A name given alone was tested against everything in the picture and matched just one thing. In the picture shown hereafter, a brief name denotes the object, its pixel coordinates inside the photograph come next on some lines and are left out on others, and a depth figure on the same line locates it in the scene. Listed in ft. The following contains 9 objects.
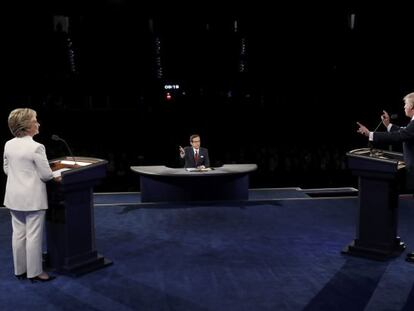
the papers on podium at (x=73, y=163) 11.35
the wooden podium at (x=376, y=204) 11.47
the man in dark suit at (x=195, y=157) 19.03
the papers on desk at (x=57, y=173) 10.37
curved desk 18.67
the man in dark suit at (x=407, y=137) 10.98
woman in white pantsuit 9.84
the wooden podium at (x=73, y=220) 10.70
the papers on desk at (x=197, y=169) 17.98
